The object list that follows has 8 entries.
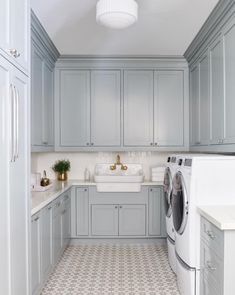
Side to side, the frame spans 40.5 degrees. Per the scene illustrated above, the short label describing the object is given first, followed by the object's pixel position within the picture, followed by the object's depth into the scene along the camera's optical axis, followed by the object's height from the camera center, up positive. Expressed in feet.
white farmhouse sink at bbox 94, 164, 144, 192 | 13.75 -1.51
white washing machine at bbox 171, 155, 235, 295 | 7.99 -1.20
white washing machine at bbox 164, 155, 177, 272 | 10.71 -2.07
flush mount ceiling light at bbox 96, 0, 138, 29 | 7.68 +3.32
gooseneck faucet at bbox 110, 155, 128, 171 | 15.11 -0.81
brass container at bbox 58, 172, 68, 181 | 14.98 -1.31
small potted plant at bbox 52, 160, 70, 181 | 14.93 -0.97
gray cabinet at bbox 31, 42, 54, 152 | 10.55 +1.69
